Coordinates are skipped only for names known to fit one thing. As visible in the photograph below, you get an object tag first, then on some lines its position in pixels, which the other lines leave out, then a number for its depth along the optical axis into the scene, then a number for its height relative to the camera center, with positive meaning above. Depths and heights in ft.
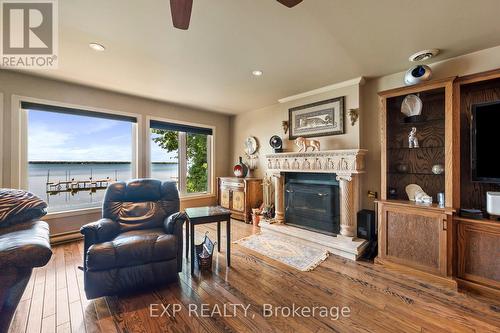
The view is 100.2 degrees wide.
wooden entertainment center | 6.76 -0.99
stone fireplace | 9.63 -1.59
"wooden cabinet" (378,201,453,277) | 7.18 -2.59
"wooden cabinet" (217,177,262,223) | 14.42 -2.03
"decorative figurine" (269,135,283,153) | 13.29 +1.48
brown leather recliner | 6.06 -2.36
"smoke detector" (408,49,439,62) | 7.61 +4.16
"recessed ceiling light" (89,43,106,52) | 7.29 +4.32
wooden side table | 7.66 -1.93
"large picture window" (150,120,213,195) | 14.34 +0.92
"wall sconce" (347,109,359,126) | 10.14 +2.53
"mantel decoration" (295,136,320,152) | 11.13 +1.24
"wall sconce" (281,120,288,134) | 13.18 +2.63
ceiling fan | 4.07 +3.20
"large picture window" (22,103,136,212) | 10.47 +0.79
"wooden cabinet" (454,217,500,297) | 6.43 -2.87
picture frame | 10.82 +2.68
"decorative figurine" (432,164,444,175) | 7.93 -0.12
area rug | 8.57 -3.87
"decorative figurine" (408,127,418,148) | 8.45 +1.10
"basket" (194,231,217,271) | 7.77 -3.32
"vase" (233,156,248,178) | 15.62 -0.24
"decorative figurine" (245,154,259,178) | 15.78 +0.29
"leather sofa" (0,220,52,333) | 4.26 -2.01
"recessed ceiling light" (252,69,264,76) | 9.39 +4.30
